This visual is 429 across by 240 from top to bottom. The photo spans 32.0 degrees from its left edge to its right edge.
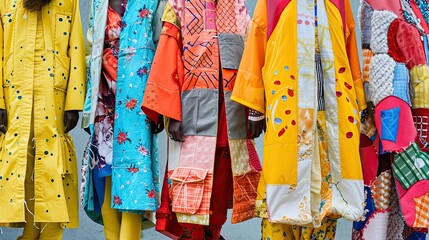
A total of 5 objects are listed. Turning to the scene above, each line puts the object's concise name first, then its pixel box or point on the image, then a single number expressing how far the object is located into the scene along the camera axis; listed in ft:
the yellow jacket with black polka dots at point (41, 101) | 15.96
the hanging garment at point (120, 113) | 15.49
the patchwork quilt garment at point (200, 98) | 14.76
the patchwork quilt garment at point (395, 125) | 13.67
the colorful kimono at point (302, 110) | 13.07
